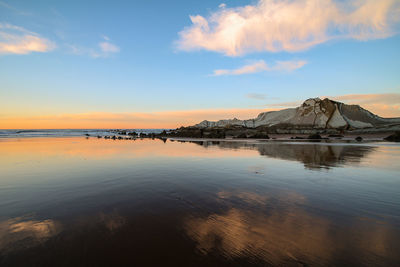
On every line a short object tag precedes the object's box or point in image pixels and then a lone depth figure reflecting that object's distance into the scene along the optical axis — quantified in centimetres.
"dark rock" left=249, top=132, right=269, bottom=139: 3157
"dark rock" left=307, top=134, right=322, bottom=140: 2925
